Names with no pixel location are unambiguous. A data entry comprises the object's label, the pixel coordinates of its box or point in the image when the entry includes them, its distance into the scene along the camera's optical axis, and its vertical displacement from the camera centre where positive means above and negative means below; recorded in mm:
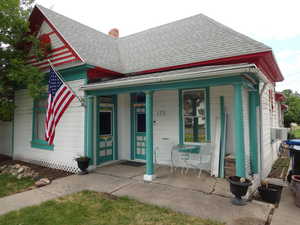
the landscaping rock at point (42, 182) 5345 -1677
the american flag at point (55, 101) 6172 +714
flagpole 6541 +756
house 5480 +809
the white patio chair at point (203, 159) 5746 -1188
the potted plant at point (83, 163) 6168 -1296
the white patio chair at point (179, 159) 6375 -1301
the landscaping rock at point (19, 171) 6253 -1670
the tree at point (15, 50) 7078 +3107
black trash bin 5098 -920
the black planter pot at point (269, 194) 4223 -1639
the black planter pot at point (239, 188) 3791 -1343
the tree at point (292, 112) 29516 +1365
